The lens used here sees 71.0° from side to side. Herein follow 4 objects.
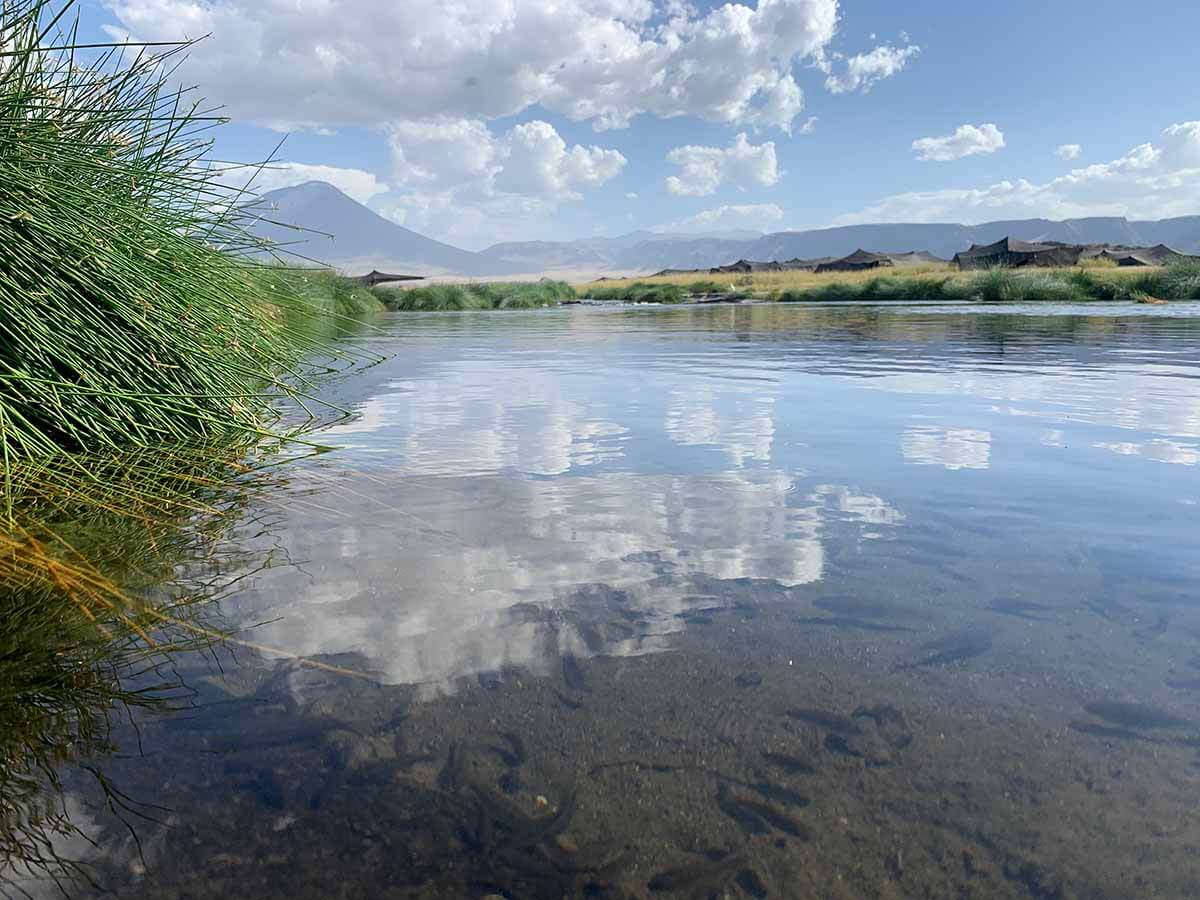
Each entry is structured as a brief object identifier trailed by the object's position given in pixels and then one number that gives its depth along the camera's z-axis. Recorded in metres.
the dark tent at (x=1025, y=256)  35.16
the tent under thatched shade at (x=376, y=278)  34.44
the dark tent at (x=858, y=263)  51.17
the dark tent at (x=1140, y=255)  35.47
